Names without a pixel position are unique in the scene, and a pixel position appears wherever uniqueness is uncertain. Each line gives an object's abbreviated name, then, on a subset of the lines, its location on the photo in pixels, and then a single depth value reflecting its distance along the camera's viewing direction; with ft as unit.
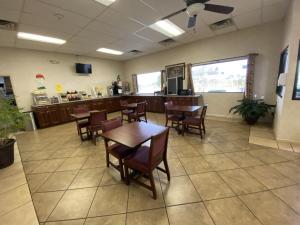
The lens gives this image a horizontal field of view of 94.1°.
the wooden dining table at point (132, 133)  6.16
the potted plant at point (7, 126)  8.82
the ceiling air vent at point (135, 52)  21.21
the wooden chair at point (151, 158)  5.71
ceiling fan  7.63
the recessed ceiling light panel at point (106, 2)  8.62
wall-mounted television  21.44
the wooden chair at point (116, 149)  7.07
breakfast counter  17.34
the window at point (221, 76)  15.67
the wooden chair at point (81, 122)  12.66
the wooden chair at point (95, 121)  11.59
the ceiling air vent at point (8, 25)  10.43
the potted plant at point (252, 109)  13.44
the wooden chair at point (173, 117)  13.26
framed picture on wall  19.86
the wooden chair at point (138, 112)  15.93
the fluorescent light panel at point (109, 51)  19.47
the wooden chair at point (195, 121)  11.47
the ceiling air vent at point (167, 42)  16.94
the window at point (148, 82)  24.02
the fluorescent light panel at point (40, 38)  12.99
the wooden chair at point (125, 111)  16.95
